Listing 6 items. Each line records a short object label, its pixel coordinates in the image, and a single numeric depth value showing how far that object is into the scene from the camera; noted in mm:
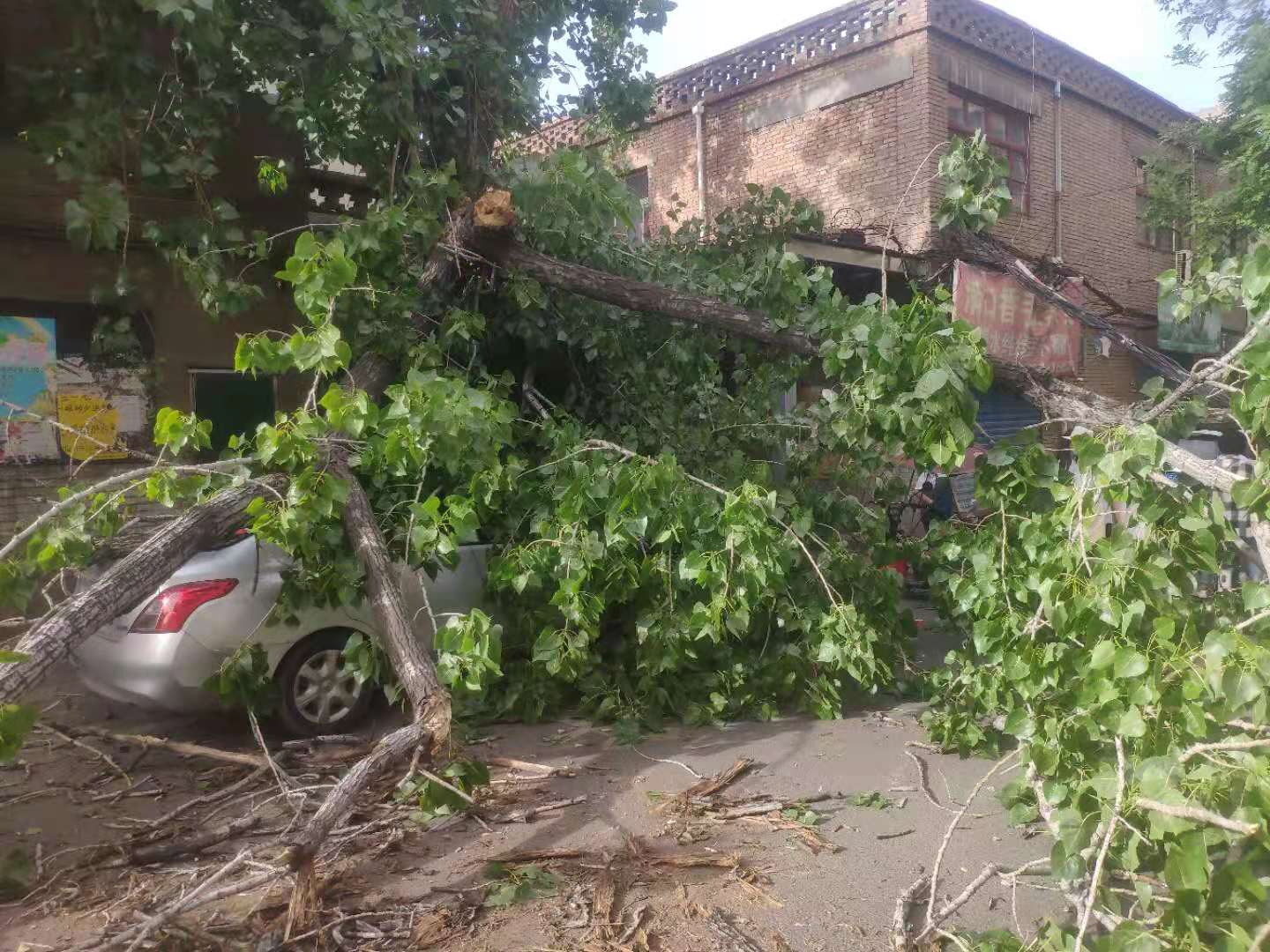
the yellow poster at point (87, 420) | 7477
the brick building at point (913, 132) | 13320
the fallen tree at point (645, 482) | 3264
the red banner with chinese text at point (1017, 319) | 13039
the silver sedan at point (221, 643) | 5188
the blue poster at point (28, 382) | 7340
